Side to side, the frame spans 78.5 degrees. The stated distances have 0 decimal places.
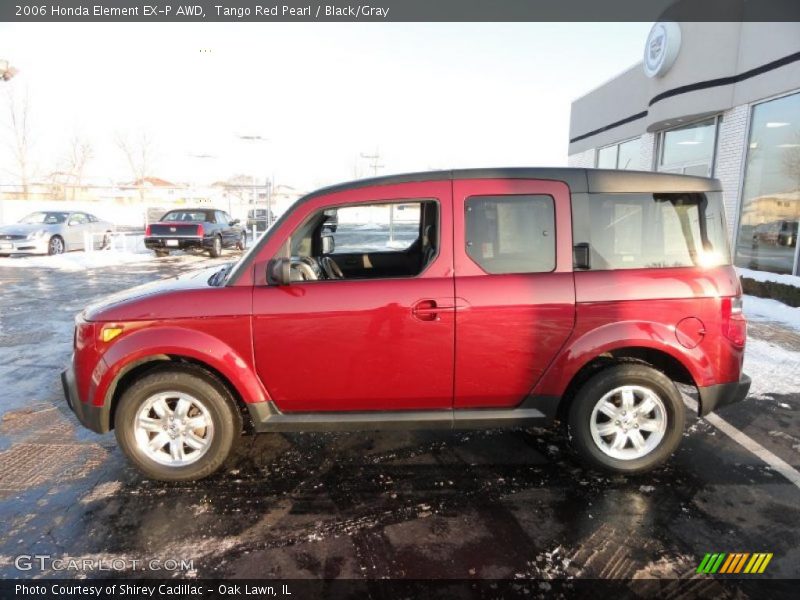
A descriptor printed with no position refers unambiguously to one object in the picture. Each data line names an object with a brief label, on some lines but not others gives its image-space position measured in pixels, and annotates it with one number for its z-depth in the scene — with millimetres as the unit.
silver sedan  15656
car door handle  3100
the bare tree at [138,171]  63234
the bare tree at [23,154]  40375
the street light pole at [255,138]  22453
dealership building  10055
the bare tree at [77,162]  53719
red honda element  3129
